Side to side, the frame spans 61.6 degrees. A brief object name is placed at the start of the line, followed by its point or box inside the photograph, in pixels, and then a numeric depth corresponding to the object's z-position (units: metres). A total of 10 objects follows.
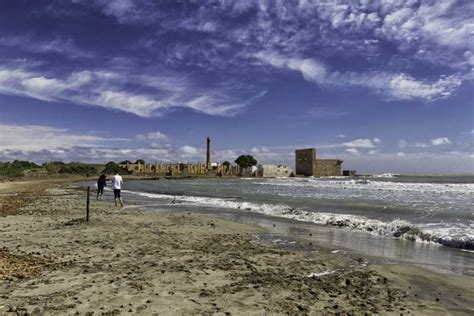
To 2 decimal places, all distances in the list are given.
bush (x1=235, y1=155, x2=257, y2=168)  133.12
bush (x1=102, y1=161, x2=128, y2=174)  104.39
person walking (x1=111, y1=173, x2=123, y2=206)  23.20
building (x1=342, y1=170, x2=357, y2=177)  133.85
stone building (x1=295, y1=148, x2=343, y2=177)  114.94
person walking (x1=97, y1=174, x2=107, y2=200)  28.99
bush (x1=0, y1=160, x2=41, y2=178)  75.06
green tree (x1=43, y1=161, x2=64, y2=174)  92.17
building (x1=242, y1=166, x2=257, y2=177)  116.12
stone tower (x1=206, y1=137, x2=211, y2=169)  119.84
